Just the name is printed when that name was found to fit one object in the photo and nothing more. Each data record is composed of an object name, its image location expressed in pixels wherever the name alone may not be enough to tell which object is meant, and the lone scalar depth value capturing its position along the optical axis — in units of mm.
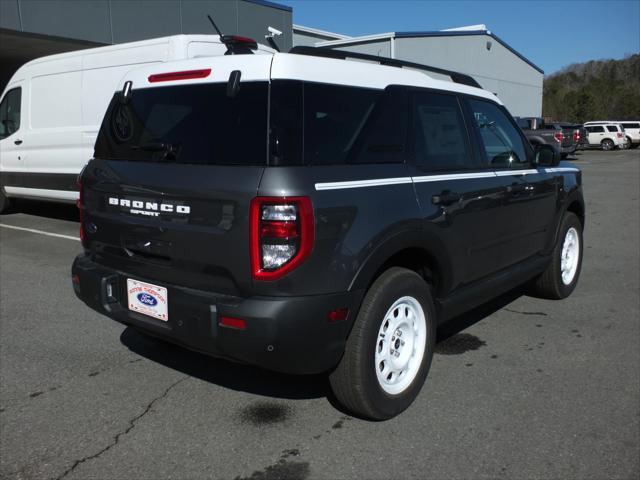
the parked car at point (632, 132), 37481
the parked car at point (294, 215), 2693
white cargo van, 7746
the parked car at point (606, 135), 36531
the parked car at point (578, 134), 27641
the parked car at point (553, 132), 24531
